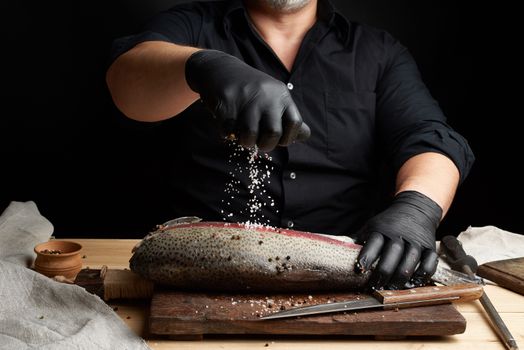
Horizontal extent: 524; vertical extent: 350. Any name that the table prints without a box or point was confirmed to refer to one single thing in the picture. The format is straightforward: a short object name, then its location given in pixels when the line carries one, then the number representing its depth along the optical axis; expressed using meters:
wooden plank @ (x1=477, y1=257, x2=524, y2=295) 1.57
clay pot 1.48
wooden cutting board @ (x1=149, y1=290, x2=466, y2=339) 1.26
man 1.97
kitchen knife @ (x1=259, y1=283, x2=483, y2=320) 1.30
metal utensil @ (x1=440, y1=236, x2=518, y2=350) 1.31
